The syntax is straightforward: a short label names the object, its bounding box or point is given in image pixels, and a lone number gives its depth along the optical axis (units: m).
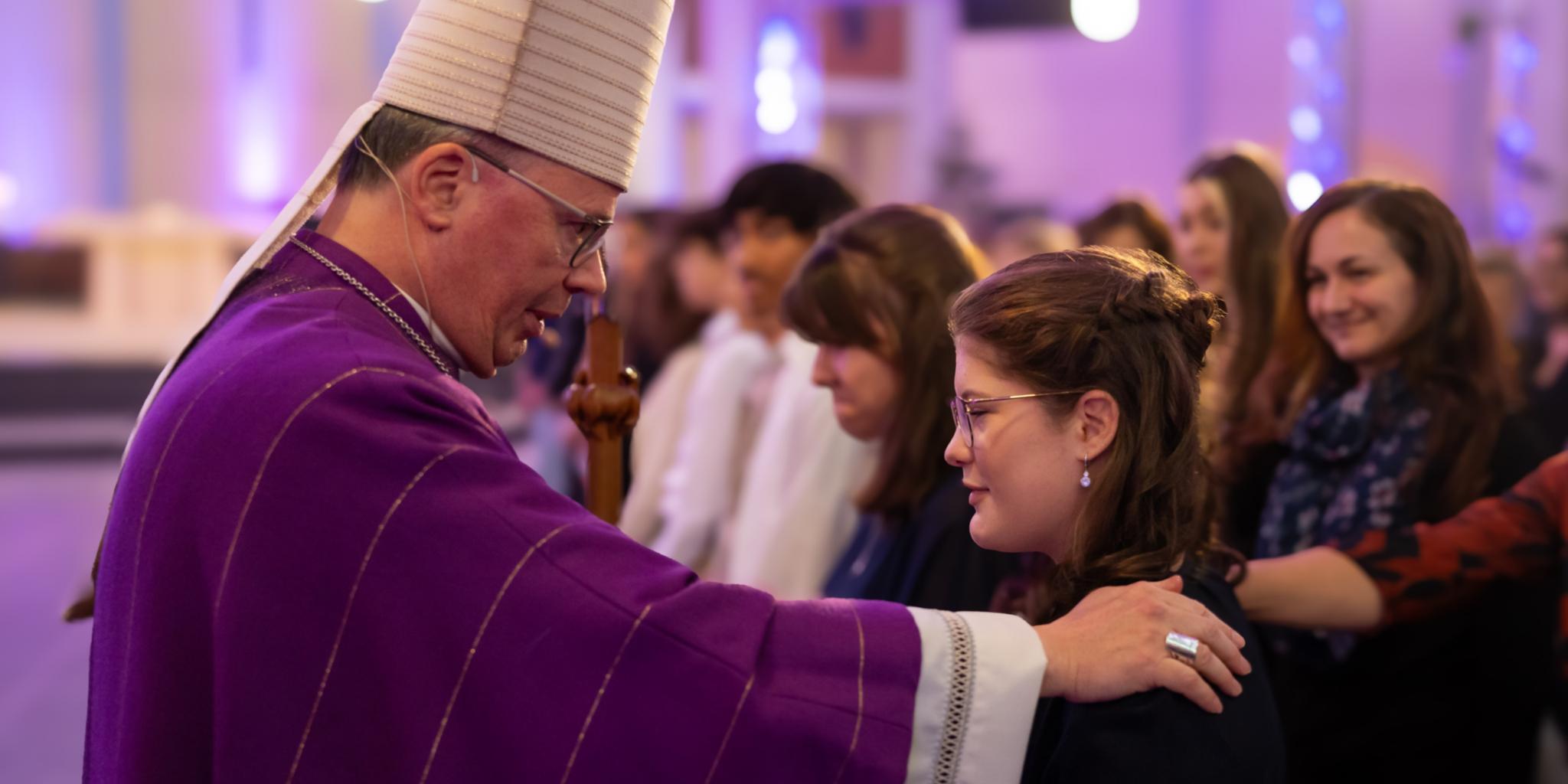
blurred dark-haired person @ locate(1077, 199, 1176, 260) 4.02
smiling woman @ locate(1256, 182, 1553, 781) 2.39
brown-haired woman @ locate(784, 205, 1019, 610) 2.46
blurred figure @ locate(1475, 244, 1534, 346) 5.22
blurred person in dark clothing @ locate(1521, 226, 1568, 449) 4.22
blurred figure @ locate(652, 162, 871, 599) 3.16
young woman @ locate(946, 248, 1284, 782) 1.64
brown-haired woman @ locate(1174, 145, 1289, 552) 2.84
